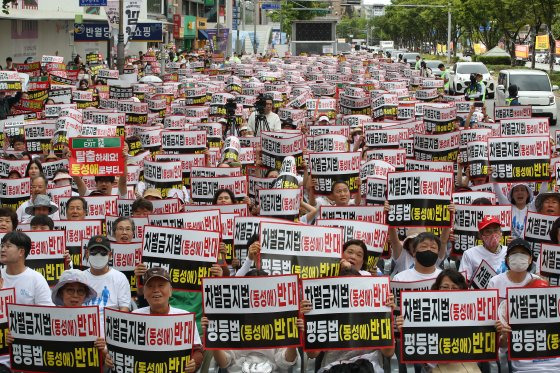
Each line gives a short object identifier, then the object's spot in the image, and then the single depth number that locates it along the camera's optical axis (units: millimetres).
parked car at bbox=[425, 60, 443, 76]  56325
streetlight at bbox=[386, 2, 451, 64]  82125
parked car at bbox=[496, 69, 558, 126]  35625
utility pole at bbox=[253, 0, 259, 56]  93312
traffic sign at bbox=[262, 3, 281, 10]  80575
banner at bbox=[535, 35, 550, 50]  102900
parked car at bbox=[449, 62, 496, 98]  45156
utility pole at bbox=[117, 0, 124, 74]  33938
